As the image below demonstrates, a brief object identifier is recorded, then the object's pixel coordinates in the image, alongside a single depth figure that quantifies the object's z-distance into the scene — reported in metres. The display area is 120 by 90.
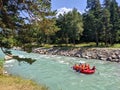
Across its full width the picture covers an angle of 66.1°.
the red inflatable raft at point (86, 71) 10.85
